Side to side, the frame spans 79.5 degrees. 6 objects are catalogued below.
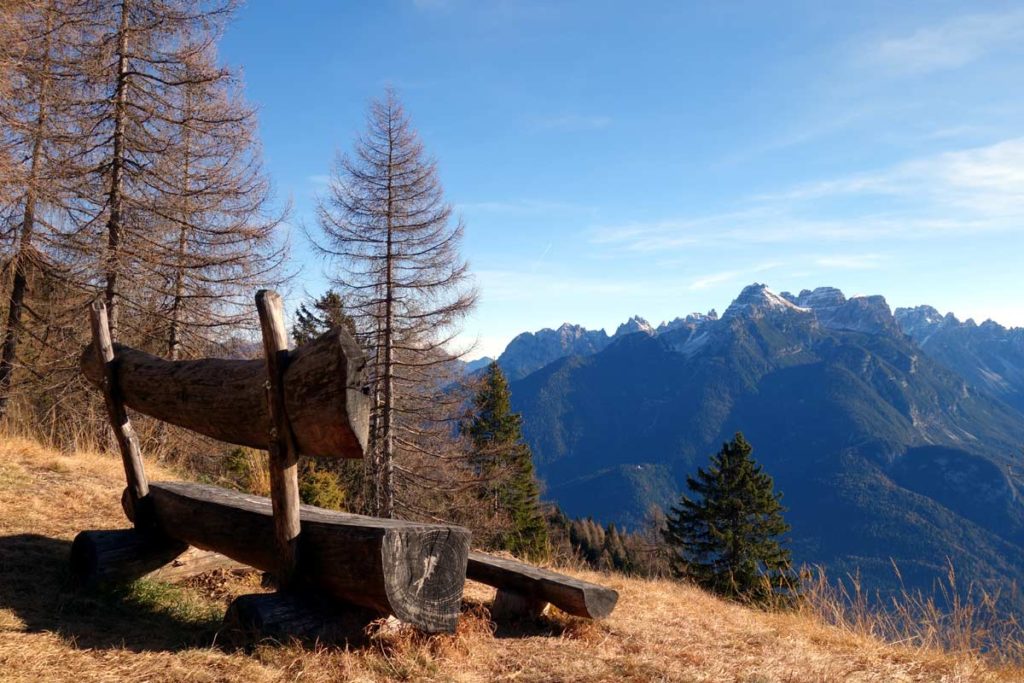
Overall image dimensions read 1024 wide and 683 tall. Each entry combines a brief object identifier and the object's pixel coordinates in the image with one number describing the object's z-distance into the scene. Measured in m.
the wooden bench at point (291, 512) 3.10
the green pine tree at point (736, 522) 29.91
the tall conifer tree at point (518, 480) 23.08
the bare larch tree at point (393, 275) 15.73
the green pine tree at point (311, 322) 25.62
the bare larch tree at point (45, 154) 10.87
